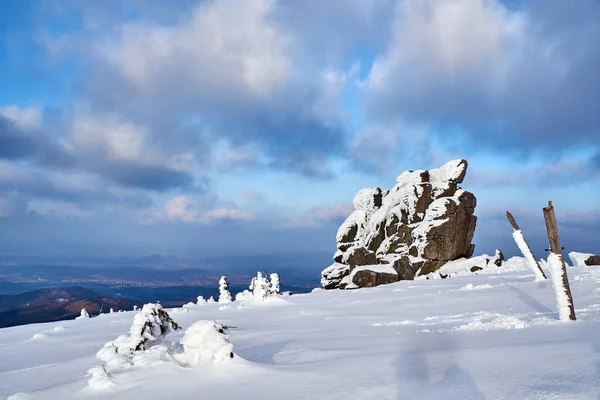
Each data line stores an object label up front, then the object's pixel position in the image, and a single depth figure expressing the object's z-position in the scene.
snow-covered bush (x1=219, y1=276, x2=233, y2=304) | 36.50
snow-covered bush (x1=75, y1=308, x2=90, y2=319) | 31.73
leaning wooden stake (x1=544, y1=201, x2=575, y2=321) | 10.12
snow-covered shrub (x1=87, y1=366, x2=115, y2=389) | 6.73
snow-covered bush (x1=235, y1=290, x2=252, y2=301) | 32.50
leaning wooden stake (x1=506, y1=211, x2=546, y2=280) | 18.36
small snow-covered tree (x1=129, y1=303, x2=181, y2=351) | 8.11
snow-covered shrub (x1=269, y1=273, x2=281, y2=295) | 33.19
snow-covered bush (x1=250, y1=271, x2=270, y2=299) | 26.10
